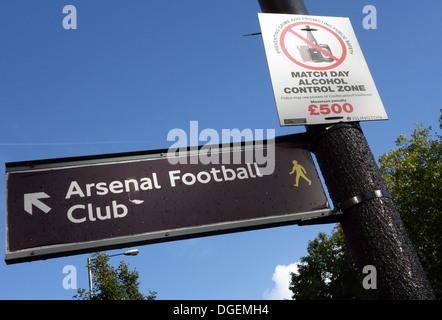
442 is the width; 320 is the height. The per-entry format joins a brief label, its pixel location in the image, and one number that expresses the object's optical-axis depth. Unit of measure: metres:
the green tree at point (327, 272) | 27.78
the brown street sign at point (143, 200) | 2.24
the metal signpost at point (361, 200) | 2.02
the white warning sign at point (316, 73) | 2.71
